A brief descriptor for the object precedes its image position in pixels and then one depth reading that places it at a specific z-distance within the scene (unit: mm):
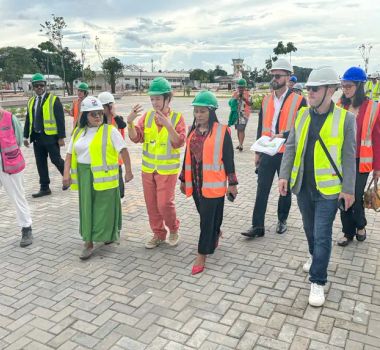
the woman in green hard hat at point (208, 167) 3955
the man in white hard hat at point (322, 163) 3283
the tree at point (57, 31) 38312
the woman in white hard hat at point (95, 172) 4340
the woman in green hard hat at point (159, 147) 4281
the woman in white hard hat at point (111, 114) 5156
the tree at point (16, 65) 59188
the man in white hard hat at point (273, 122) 4551
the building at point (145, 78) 86450
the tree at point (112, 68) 49312
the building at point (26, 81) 61250
